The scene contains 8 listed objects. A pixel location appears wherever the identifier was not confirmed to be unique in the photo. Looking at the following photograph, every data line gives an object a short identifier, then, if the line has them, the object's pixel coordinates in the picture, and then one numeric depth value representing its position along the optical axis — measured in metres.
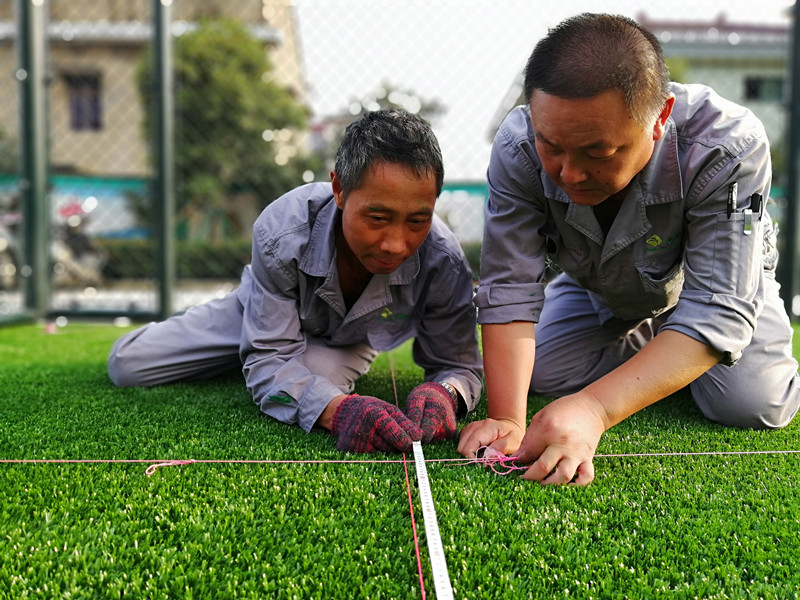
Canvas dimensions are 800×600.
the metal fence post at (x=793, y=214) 3.90
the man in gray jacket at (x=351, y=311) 1.62
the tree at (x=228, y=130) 4.70
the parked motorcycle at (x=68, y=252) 4.43
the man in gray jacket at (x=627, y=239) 1.29
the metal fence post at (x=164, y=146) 3.86
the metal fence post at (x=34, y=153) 3.88
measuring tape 0.95
